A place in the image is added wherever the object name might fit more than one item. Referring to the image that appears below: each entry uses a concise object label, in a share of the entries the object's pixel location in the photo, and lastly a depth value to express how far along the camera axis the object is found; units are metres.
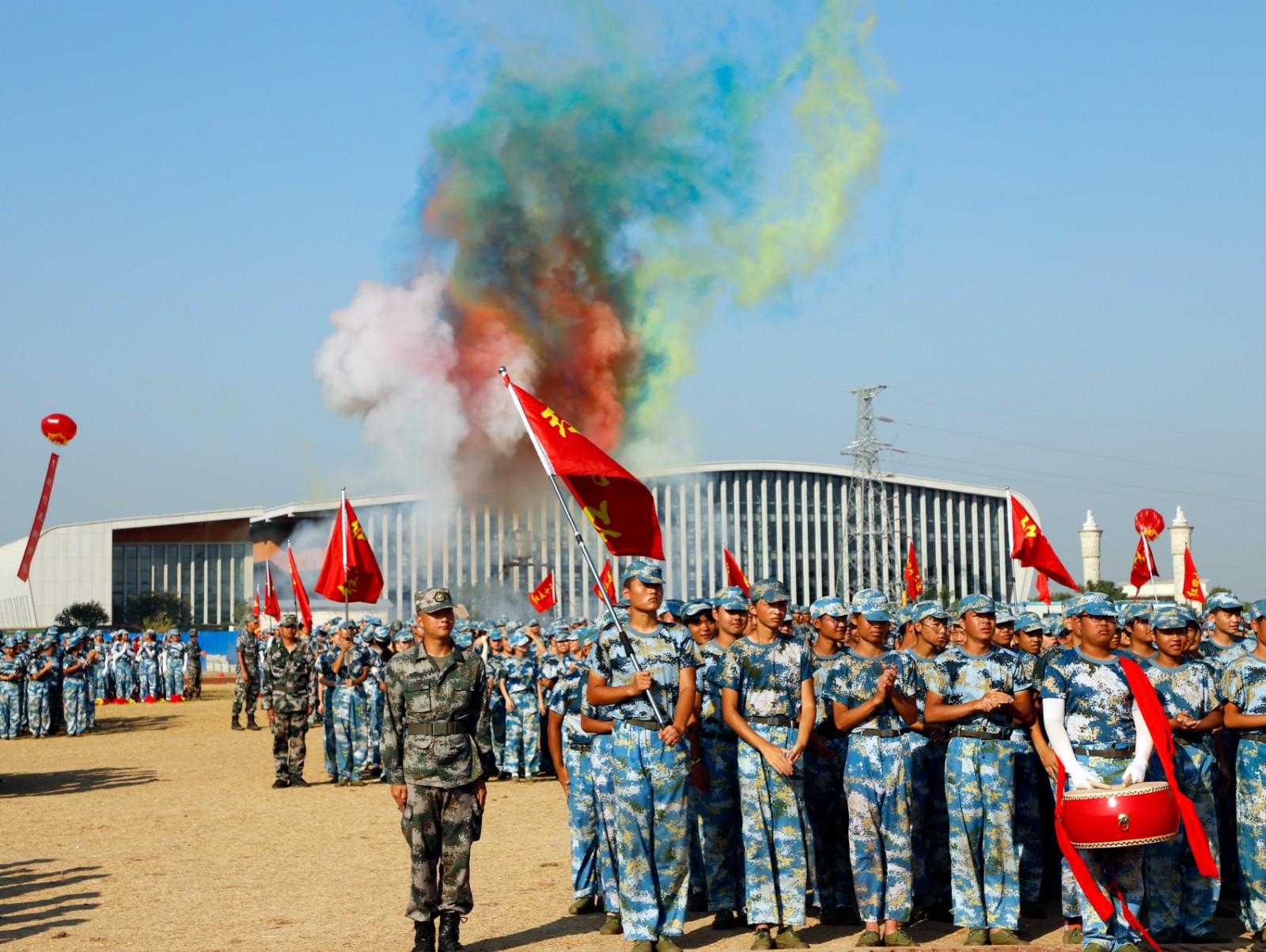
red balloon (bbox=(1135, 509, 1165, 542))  19.92
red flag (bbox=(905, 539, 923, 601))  24.94
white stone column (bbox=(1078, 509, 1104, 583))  96.00
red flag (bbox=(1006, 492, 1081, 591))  15.99
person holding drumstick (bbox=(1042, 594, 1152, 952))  6.84
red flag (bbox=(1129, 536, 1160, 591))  18.56
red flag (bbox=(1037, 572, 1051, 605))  19.64
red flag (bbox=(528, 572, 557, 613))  25.42
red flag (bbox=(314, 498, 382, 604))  18.22
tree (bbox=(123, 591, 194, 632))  72.81
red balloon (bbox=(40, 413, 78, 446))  20.95
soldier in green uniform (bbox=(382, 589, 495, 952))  7.46
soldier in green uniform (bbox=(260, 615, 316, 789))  16.42
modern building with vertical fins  65.88
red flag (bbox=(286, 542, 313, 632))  26.93
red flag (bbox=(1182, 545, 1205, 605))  22.71
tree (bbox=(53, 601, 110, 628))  68.25
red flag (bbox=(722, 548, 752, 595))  20.20
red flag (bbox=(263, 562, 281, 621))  32.23
